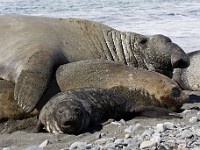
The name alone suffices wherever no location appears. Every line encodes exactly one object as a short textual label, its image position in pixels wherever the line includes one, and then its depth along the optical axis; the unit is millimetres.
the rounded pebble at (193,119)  10604
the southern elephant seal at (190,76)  18219
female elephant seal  12711
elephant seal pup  10289
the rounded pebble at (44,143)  9464
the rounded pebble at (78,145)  8923
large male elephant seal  12609
